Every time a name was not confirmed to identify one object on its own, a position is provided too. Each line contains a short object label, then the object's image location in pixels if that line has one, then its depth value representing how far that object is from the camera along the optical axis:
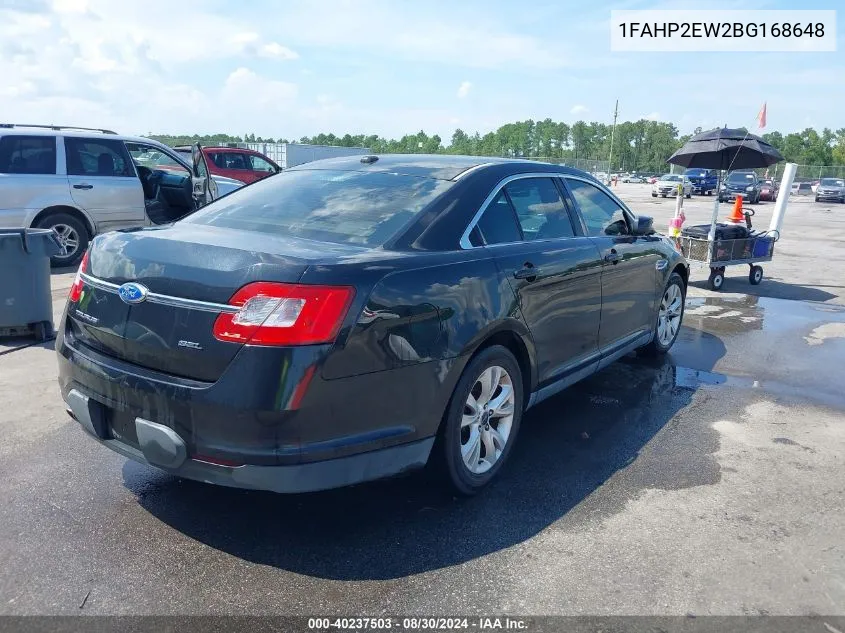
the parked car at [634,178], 78.50
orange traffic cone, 12.44
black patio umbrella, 9.79
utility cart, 9.68
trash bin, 6.12
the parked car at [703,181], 44.34
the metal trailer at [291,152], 38.72
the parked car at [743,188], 37.53
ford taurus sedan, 2.75
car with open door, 9.22
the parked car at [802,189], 53.22
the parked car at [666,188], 41.28
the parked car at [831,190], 39.75
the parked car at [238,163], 17.92
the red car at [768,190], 39.62
